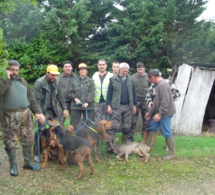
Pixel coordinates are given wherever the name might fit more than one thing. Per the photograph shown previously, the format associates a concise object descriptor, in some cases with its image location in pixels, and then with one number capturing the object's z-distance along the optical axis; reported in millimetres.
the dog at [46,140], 6105
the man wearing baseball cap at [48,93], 6199
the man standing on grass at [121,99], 7000
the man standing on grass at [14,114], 5262
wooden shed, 9805
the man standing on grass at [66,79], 7277
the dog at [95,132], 6312
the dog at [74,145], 5461
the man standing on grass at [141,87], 7777
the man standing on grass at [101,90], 7375
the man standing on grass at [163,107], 6477
